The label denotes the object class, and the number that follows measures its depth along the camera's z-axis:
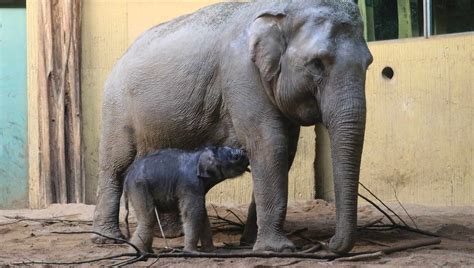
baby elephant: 15.68
